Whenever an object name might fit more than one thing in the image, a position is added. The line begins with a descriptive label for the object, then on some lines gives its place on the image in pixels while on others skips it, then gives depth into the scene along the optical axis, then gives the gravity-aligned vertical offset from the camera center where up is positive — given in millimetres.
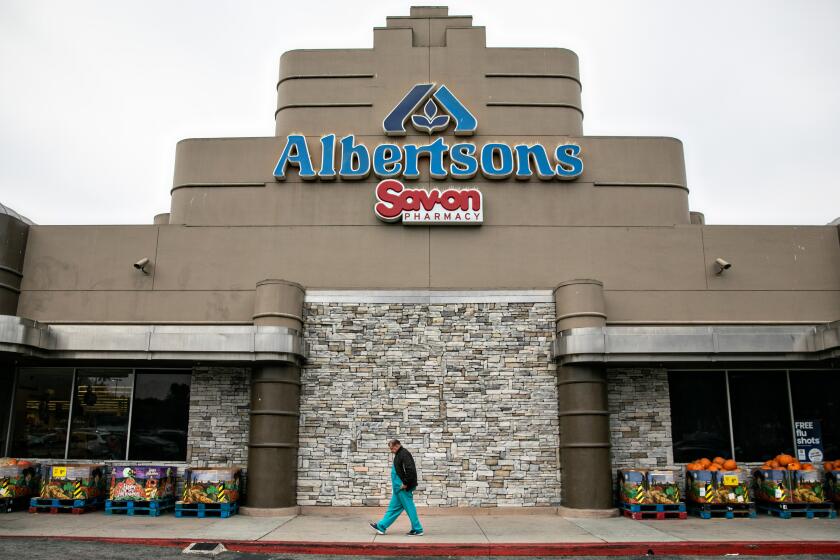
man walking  11869 -1175
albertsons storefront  14938 +2780
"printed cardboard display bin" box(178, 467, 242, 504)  14016 -1278
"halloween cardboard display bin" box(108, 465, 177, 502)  14203 -1245
